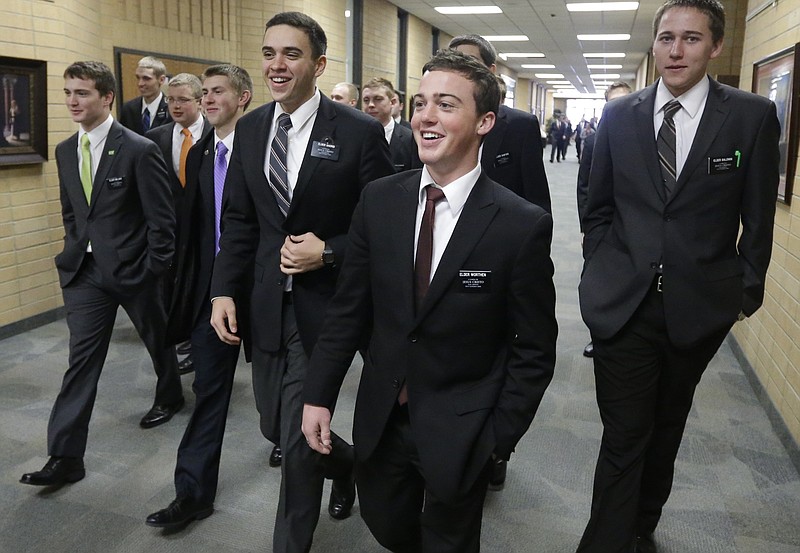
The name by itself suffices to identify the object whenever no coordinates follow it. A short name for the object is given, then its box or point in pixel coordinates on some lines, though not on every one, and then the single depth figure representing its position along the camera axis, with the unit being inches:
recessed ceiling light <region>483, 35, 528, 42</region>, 699.4
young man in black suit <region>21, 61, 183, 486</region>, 117.2
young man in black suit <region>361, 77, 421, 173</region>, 212.8
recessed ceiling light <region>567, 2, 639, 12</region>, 507.2
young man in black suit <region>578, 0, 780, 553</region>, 83.7
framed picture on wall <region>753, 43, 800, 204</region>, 149.6
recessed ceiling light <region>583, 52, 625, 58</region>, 831.1
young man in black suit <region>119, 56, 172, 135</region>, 208.5
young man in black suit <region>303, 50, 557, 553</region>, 64.4
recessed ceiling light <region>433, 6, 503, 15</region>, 541.8
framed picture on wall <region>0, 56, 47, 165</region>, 193.5
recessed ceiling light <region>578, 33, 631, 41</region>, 664.4
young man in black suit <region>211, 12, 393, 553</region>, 88.7
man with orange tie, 169.8
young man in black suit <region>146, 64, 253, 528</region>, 106.4
